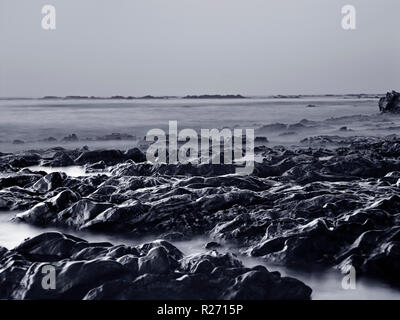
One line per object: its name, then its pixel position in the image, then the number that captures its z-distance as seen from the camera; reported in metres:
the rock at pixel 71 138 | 16.95
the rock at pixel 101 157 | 10.52
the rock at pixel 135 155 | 10.63
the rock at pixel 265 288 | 4.00
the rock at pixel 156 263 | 4.30
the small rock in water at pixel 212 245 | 5.21
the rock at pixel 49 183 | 7.58
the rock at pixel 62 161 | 10.51
